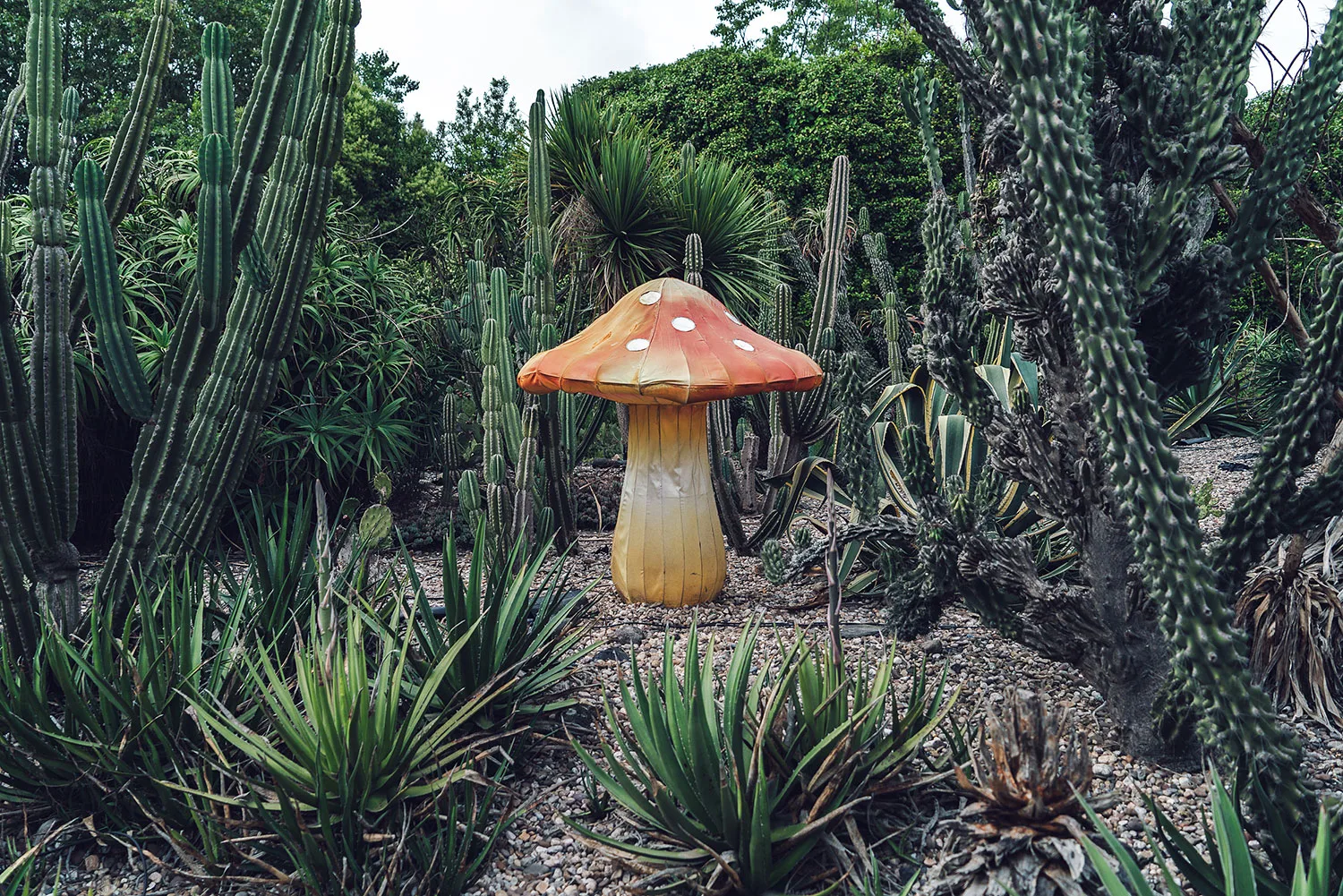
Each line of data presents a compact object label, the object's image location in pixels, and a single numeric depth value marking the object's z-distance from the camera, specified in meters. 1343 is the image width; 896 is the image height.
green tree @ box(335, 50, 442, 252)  13.10
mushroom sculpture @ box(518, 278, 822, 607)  3.70
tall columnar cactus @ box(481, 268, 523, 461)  4.11
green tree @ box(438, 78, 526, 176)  19.83
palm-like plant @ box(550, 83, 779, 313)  6.96
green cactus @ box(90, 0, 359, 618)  3.05
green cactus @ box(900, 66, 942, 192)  2.82
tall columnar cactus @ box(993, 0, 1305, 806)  1.83
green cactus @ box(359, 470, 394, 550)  2.92
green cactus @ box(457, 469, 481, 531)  4.21
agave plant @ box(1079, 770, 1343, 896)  1.37
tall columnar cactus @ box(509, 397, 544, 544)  4.21
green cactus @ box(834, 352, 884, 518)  3.48
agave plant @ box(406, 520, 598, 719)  2.62
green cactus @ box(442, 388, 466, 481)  5.61
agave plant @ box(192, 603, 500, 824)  2.13
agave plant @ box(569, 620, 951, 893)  1.98
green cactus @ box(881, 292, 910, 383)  5.68
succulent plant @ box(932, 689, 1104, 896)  1.69
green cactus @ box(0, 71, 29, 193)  3.32
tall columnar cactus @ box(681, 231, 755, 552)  4.89
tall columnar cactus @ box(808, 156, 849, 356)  4.80
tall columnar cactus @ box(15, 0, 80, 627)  3.00
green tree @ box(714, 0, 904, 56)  23.14
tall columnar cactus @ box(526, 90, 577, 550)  4.53
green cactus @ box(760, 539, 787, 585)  4.02
